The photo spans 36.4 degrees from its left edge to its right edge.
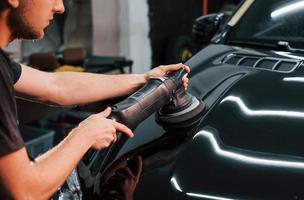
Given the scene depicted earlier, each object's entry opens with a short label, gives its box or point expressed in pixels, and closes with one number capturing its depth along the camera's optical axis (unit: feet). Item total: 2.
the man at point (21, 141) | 3.45
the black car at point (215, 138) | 4.14
